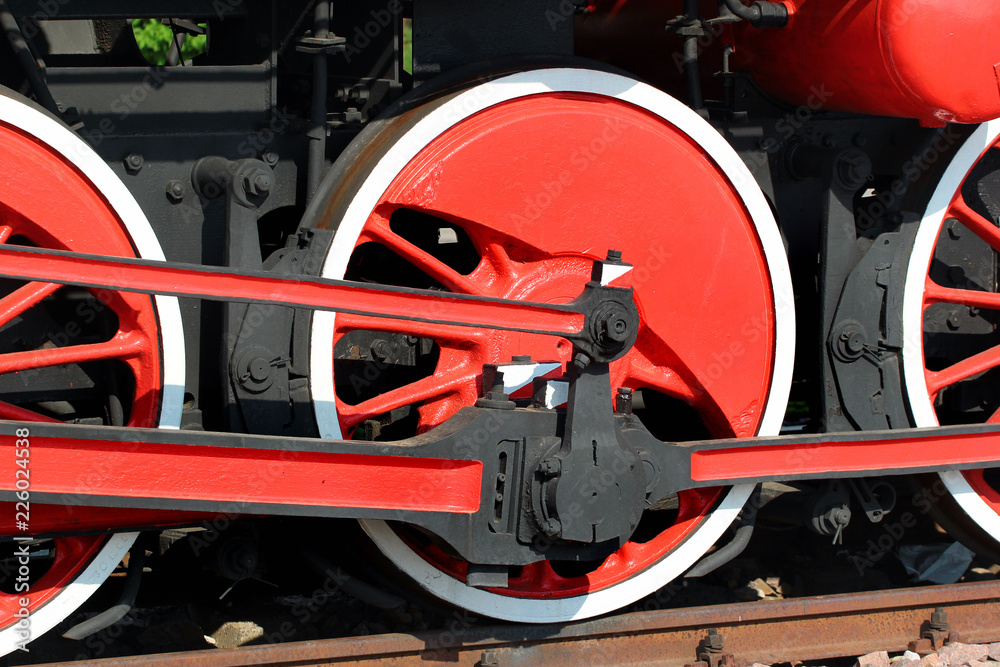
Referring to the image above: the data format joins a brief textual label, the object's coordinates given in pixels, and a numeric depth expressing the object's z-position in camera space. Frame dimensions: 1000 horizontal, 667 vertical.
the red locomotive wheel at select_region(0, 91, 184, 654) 1.99
